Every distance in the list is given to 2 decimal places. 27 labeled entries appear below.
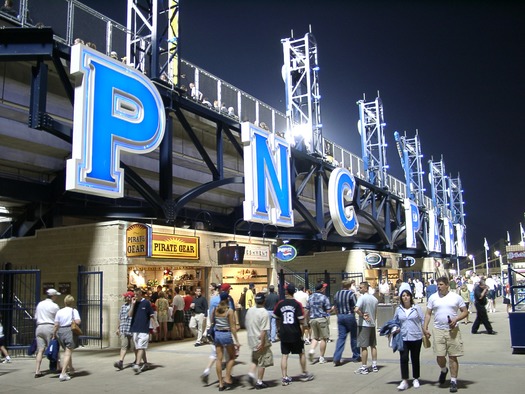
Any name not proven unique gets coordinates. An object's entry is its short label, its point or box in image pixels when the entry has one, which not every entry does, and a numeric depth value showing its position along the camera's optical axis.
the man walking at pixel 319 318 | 12.04
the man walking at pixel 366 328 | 10.38
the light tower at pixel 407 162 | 51.31
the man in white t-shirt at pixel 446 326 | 8.66
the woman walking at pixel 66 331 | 10.45
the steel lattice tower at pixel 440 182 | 68.76
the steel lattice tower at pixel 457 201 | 76.31
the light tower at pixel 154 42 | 17.25
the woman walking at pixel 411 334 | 8.93
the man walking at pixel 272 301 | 15.16
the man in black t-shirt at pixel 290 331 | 9.64
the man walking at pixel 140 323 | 11.12
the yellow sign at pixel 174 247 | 16.22
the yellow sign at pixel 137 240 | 15.16
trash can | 17.41
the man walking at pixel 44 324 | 10.84
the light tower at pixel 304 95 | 28.91
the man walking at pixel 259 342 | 9.27
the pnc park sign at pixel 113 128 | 13.26
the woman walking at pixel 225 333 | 9.45
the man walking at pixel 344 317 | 11.45
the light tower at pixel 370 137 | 40.47
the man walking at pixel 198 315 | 15.98
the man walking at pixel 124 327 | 11.43
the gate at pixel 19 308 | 14.16
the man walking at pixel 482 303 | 16.05
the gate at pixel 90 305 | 15.29
